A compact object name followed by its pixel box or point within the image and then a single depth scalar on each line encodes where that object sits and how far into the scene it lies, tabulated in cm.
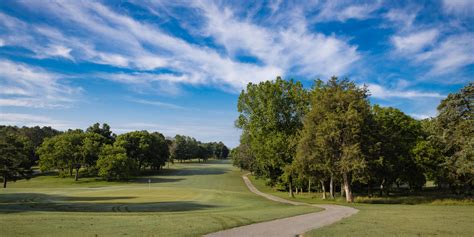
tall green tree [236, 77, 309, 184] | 4075
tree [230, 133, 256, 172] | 4894
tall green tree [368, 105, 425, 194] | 3447
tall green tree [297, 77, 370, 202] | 3012
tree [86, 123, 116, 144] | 8941
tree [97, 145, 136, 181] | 6550
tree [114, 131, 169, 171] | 8081
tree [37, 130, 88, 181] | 6938
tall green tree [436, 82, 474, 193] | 2835
